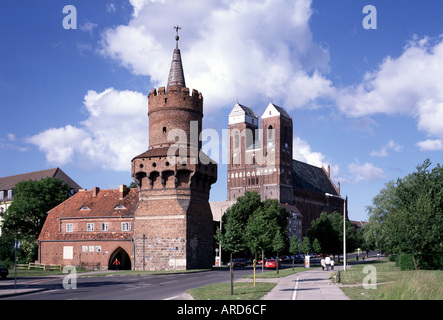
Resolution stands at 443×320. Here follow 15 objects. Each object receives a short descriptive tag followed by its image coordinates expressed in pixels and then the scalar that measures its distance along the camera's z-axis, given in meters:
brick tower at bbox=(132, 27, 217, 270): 55.88
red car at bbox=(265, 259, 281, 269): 63.12
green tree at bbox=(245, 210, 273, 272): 39.59
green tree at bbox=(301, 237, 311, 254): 67.88
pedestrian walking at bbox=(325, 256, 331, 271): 51.32
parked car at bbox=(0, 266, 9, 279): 42.22
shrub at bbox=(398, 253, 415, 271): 45.16
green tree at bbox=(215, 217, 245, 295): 30.66
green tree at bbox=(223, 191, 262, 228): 78.81
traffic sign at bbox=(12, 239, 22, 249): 31.05
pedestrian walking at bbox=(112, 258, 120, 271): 55.81
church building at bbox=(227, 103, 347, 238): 142.50
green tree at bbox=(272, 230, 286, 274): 56.49
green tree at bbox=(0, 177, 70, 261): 76.25
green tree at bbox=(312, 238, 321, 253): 75.01
